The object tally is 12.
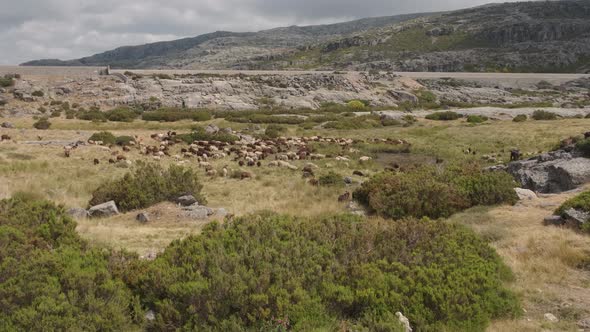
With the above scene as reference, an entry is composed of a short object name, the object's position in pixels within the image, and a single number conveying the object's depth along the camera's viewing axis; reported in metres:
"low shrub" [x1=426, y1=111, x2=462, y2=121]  45.57
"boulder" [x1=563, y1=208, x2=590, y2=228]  10.83
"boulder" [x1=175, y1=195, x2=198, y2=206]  14.57
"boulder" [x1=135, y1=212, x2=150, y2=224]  13.01
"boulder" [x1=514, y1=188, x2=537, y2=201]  14.71
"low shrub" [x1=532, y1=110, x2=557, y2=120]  43.47
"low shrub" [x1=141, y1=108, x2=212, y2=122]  42.56
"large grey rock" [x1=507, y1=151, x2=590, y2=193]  15.84
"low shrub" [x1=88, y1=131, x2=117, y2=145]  27.38
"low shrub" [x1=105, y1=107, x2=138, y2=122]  41.38
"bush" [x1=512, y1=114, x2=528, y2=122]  42.22
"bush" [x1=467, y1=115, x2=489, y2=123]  42.81
